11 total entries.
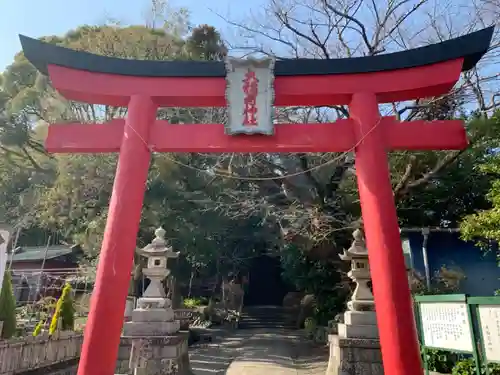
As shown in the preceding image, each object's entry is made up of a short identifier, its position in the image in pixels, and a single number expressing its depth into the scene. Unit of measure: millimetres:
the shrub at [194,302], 21795
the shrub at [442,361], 8578
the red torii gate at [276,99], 5746
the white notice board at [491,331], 4629
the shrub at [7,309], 9492
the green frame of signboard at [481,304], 4700
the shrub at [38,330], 10456
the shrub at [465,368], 7281
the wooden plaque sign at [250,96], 5836
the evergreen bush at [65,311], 10547
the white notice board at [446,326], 5191
